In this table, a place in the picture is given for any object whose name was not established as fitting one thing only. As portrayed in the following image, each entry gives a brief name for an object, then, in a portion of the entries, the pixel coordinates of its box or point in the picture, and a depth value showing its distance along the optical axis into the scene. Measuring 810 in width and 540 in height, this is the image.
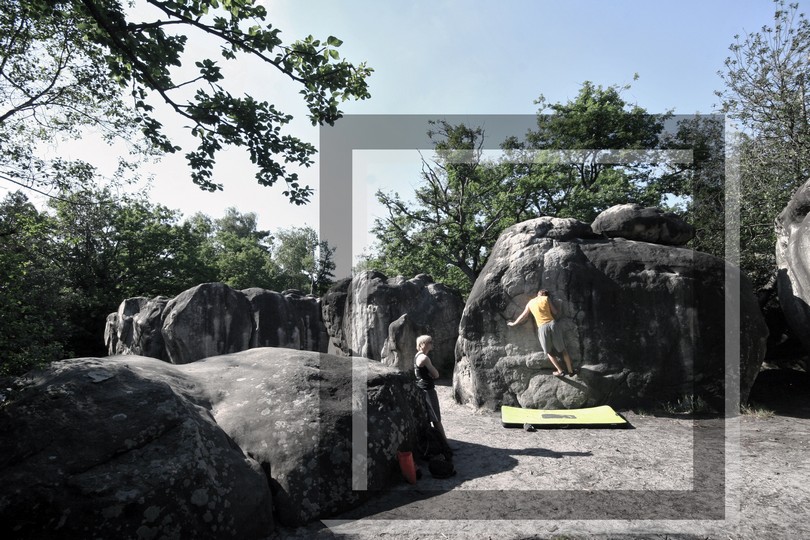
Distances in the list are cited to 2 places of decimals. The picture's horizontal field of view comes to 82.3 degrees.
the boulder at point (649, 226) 9.77
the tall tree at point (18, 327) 4.01
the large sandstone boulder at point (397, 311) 15.80
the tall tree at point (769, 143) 12.92
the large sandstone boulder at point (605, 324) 8.71
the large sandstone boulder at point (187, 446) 3.55
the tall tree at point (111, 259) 25.69
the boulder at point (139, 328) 19.30
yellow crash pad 7.68
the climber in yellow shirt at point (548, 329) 8.96
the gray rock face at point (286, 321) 18.58
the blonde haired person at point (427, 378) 6.53
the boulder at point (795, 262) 9.36
